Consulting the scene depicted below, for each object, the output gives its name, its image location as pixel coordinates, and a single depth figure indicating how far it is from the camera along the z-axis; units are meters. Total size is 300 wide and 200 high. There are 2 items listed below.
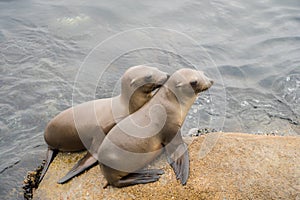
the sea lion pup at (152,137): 4.39
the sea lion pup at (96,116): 4.88
